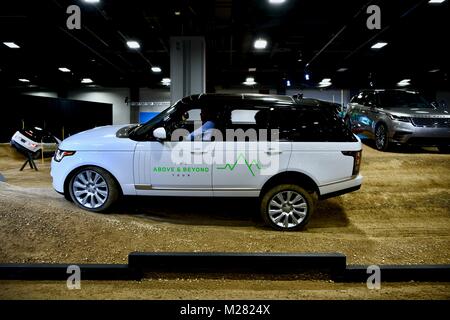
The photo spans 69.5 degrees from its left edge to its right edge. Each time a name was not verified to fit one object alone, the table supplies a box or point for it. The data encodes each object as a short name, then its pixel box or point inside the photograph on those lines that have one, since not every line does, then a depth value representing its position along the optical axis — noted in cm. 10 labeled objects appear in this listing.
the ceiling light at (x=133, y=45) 1536
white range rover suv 484
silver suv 906
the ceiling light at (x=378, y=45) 1492
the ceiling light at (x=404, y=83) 2464
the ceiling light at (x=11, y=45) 1531
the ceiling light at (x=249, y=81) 2597
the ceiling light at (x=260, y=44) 1518
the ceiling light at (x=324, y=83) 2573
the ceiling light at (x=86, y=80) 2659
